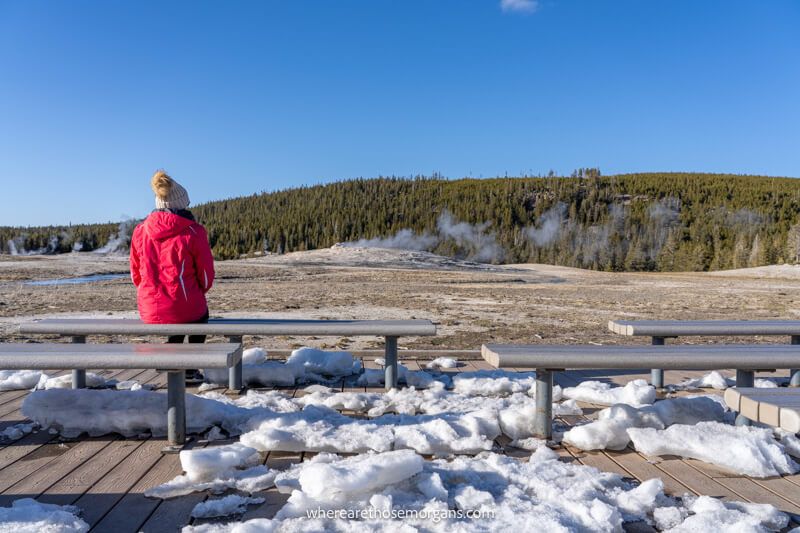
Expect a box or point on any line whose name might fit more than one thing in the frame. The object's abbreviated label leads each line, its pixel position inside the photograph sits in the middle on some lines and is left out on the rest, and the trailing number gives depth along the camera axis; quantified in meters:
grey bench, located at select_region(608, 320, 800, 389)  4.74
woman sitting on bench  4.34
